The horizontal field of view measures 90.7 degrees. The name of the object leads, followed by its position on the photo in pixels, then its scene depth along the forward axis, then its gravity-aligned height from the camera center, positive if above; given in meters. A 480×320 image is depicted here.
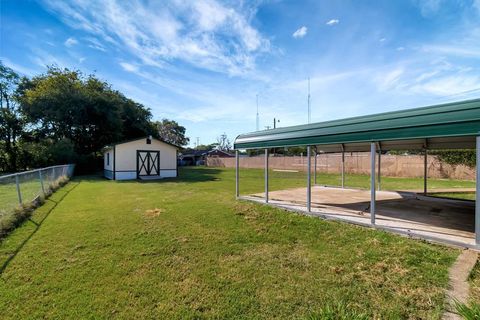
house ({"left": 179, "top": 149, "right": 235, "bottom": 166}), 45.19 +0.52
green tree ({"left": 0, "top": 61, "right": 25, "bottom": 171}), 23.95 +3.79
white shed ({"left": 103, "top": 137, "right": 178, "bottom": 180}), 16.56 -0.10
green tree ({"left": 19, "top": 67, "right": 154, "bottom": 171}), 20.92 +4.23
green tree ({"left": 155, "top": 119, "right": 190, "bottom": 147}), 59.45 +6.98
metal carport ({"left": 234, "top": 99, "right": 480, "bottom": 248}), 3.65 +0.57
